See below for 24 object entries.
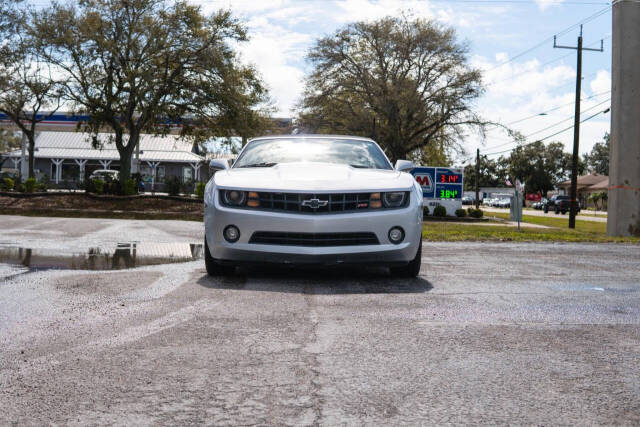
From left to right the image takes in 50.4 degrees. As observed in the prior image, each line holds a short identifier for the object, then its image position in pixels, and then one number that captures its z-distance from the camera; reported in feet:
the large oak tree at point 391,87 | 131.34
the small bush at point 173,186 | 95.04
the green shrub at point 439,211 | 119.03
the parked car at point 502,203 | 335.08
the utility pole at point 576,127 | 107.45
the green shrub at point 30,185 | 91.71
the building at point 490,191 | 474.20
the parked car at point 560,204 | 214.69
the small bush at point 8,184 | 96.99
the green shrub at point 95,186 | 89.35
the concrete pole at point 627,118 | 62.64
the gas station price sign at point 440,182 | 115.14
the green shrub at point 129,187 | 87.76
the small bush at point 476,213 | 126.11
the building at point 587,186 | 335.55
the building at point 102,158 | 173.47
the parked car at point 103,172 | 151.73
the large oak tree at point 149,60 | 85.35
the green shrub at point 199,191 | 90.00
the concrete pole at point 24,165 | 169.33
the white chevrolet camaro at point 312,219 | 21.24
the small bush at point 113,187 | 89.45
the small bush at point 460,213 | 123.24
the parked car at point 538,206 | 280.92
